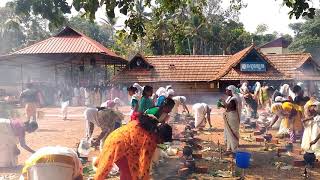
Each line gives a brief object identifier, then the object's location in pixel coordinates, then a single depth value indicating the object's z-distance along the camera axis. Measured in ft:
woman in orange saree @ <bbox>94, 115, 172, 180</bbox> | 13.61
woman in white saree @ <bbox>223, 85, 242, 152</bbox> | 30.37
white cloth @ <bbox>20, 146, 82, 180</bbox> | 14.33
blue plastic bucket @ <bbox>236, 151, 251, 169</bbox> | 22.35
